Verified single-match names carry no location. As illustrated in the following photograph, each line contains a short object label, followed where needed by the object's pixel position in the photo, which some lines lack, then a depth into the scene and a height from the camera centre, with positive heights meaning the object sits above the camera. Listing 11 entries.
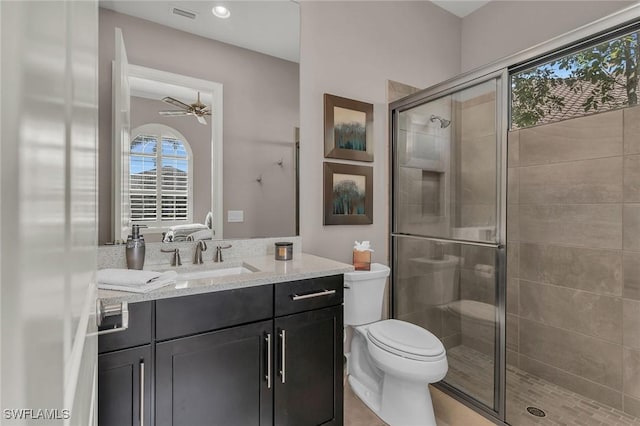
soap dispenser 1.36 -0.18
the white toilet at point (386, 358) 1.55 -0.77
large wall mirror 1.47 +0.50
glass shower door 1.76 -0.10
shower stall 1.74 -0.19
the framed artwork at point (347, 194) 2.12 +0.13
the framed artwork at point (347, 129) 2.11 +0.59
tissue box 1.98 -0.31
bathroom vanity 1.05 -0.55
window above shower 1.54 +0.74
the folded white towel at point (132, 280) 1.09 -0.25
